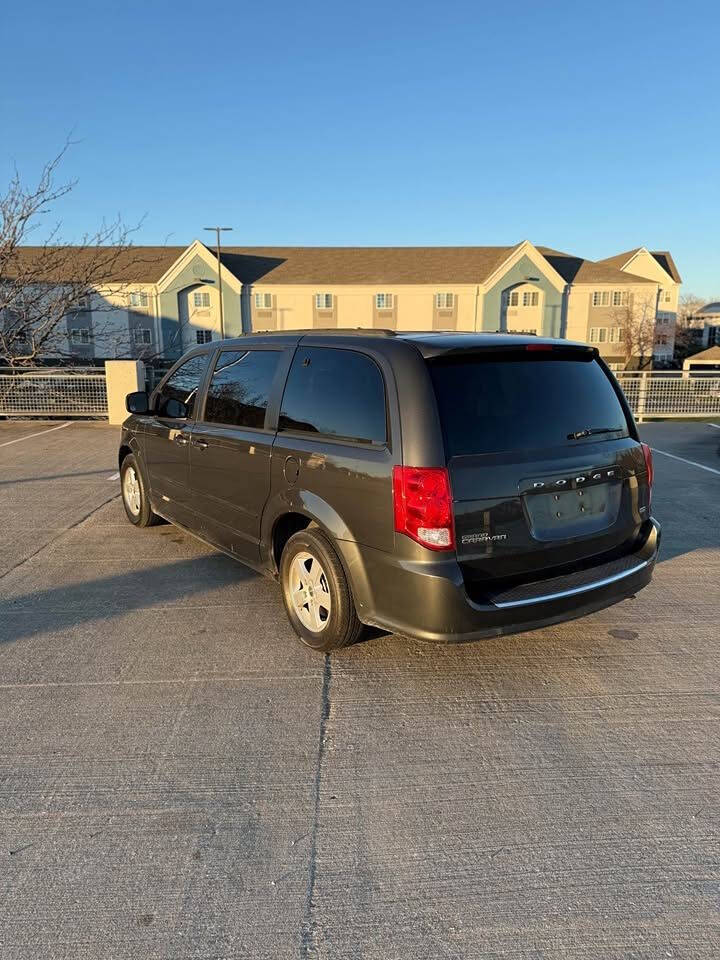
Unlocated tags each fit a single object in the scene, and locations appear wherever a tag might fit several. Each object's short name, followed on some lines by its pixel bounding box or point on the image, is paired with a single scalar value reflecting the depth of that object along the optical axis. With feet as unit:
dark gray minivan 9.77
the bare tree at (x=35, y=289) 49.06
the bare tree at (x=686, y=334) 205.84
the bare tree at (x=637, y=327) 166.61
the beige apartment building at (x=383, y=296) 161.07
